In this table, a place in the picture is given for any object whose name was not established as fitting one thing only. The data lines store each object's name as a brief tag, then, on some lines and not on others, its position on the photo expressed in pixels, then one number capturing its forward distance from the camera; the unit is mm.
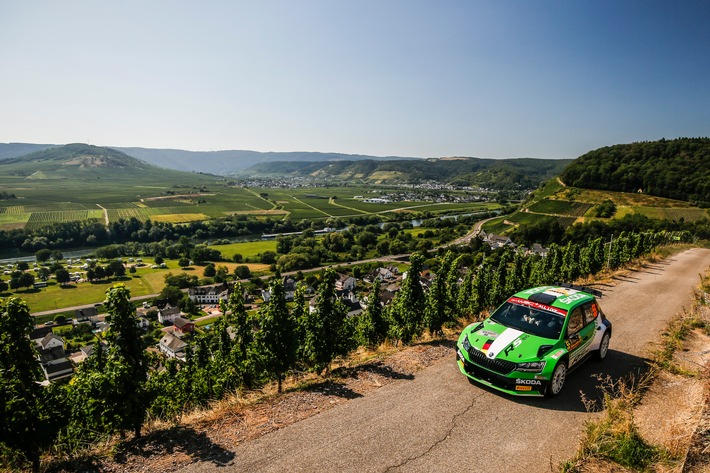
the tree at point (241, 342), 10203
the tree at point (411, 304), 14240
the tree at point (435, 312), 14000
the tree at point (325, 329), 10633
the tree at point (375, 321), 16328
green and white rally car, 8078
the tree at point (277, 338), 9477
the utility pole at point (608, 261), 24844
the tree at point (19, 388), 5875
